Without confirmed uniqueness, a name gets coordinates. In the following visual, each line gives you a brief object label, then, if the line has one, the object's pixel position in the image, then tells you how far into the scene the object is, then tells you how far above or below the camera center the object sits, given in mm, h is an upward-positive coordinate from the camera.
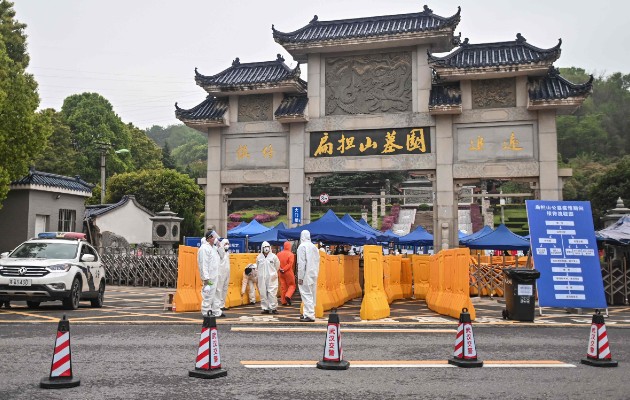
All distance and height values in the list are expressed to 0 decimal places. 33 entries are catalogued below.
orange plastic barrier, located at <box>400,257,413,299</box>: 21688 -604
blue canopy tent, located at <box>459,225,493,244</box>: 22859 +1016
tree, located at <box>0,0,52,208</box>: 21844 +4758
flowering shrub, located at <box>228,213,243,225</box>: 68450 +4706
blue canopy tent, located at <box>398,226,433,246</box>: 27984 +946
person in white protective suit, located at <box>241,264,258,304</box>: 17578 -615
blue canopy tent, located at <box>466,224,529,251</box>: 21812 +684
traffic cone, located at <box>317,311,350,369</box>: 7578 -1151
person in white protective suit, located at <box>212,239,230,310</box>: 14773 -246
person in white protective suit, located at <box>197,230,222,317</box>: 13641 -248
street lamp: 39653 +6572
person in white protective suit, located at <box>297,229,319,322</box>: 13540 -283
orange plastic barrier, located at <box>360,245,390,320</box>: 13938 -645
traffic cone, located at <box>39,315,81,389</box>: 6258 -1127
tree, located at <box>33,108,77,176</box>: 57219 +9910
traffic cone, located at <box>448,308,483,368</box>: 7832 -1136
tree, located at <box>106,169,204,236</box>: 53469 +6068
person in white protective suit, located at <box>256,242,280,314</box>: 15516 -458
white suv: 14055 -330
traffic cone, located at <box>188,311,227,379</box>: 6898 -1139
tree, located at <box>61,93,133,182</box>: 63747 +13532
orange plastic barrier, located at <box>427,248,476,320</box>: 13555 -540
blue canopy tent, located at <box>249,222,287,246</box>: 23978 +856
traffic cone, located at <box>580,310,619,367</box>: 8008 -1109
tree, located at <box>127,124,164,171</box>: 71188 +12727
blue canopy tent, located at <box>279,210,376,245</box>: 19328 +854
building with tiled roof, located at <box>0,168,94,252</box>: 26819 +2321
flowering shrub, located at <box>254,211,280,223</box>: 68250 +4864
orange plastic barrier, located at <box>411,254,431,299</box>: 20938 -446
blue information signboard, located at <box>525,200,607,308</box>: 14742 +141
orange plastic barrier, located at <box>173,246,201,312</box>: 15156 -556
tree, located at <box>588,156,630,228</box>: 51688 +6172
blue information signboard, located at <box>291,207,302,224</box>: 23859 +1757
